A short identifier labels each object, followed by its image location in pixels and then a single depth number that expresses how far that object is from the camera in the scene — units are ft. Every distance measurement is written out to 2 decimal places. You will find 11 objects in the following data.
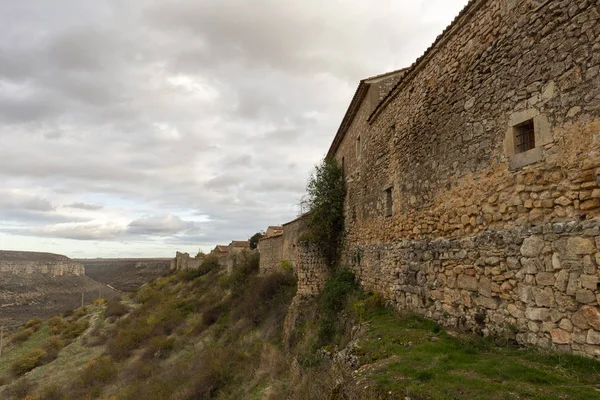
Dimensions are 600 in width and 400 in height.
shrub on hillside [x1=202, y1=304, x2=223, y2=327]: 66.17
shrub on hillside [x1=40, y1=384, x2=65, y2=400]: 52.85
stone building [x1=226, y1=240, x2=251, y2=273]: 90.26
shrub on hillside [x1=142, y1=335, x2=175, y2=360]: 58.65
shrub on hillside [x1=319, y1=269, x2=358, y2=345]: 30.94
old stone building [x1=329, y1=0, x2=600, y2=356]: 11.76
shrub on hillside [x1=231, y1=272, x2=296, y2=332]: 51.52
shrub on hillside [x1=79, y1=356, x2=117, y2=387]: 54.34
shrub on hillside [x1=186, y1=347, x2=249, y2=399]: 36.27
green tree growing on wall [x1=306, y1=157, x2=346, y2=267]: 44.14
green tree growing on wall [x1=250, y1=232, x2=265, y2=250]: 130.33
